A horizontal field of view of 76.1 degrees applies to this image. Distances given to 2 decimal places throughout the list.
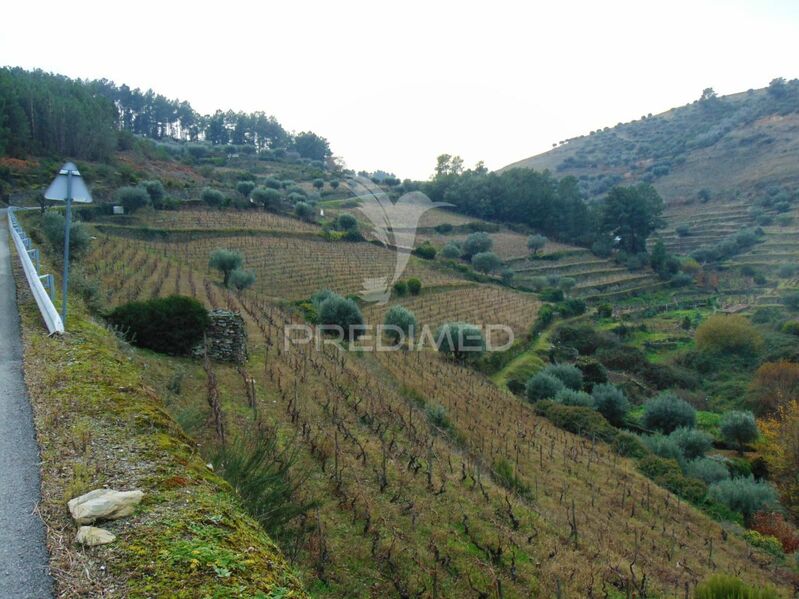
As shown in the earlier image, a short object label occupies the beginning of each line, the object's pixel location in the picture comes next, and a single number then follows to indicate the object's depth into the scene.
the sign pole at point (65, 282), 7.73
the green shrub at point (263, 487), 5.14
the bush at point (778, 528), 13.67
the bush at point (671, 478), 14.98
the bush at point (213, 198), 50.72
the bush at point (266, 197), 55.75
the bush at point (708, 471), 17.58
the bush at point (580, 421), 19.09
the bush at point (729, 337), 36.41
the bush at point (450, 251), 56.16
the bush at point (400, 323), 27.57
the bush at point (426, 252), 52.34
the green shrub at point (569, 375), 26.50
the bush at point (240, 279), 29.48
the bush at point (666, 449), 18.88
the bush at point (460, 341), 26.16
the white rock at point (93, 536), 3.28
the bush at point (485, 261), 52.66
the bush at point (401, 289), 38.47
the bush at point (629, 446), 17.77
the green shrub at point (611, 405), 23.59
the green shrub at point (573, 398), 22.39
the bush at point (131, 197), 42.09
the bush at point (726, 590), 6.52
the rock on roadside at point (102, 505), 3.49
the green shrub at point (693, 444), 20.47
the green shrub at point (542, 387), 23.81
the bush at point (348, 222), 52.59
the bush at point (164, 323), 11.94
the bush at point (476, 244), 56.72
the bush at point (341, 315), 24.86
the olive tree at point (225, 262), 30.38
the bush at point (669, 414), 23.22
